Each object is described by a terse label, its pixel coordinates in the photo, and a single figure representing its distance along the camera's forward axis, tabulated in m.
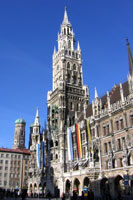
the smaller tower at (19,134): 137.59
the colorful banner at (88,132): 45.66
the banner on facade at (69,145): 50.64
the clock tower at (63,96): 57.44
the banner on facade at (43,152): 60.31
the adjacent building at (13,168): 93.26
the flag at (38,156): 63.88
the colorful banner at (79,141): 47.83
